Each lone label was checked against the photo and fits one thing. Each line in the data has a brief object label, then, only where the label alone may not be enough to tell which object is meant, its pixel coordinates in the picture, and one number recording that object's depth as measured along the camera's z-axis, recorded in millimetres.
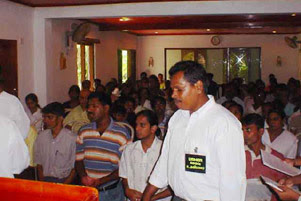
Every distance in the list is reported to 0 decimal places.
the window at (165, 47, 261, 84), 14672
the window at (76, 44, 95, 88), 9114
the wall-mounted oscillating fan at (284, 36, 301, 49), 13762
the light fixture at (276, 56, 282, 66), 14516
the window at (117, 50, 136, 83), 12148
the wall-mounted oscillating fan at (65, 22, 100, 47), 8055
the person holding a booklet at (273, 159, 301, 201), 2586
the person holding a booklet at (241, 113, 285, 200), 3131
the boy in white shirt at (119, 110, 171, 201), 3238
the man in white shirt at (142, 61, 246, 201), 2137
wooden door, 6195
